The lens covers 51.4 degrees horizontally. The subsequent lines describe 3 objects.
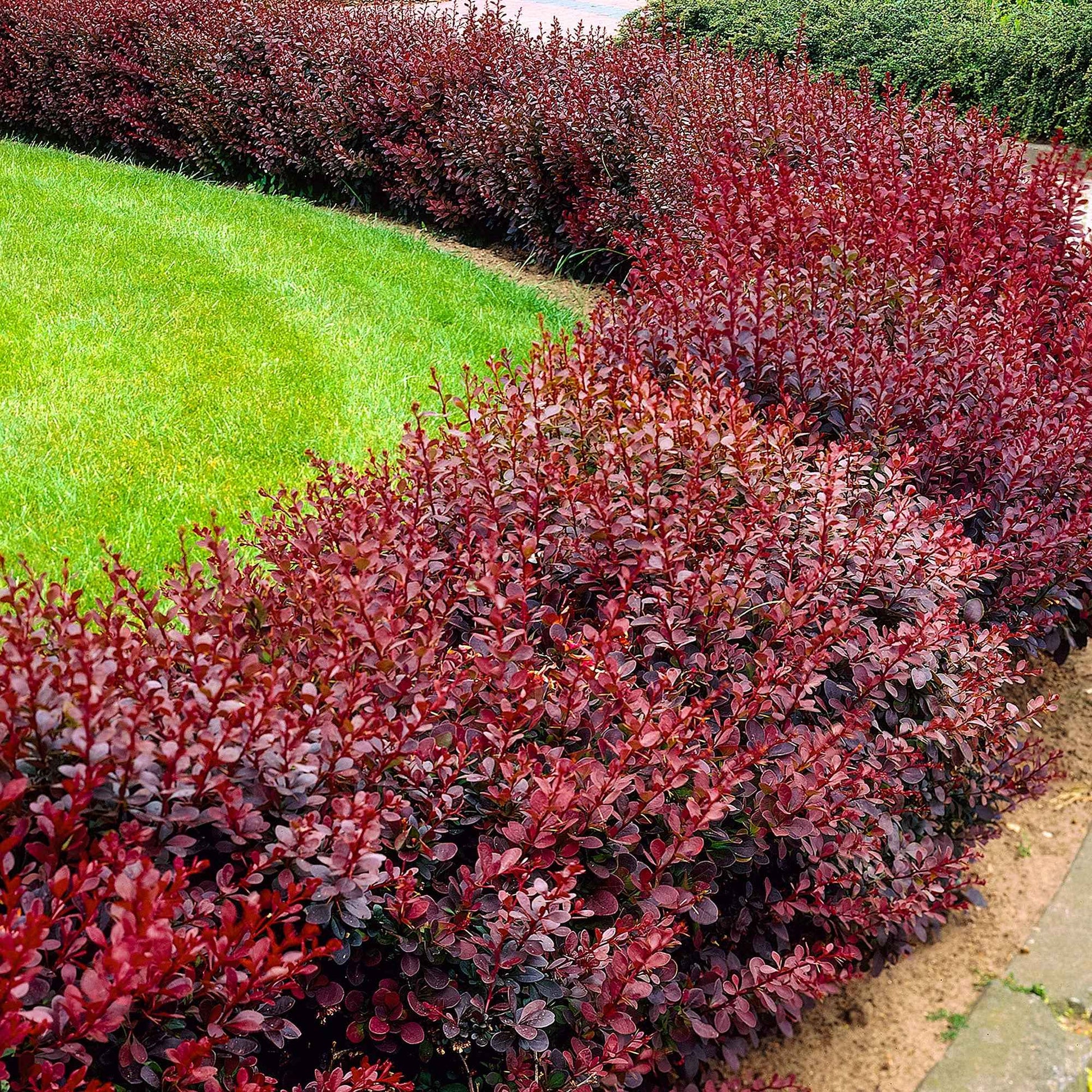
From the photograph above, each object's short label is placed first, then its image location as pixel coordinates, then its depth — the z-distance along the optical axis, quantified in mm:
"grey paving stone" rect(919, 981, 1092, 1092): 2531
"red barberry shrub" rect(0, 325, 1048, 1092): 1567
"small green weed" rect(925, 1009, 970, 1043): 2664
